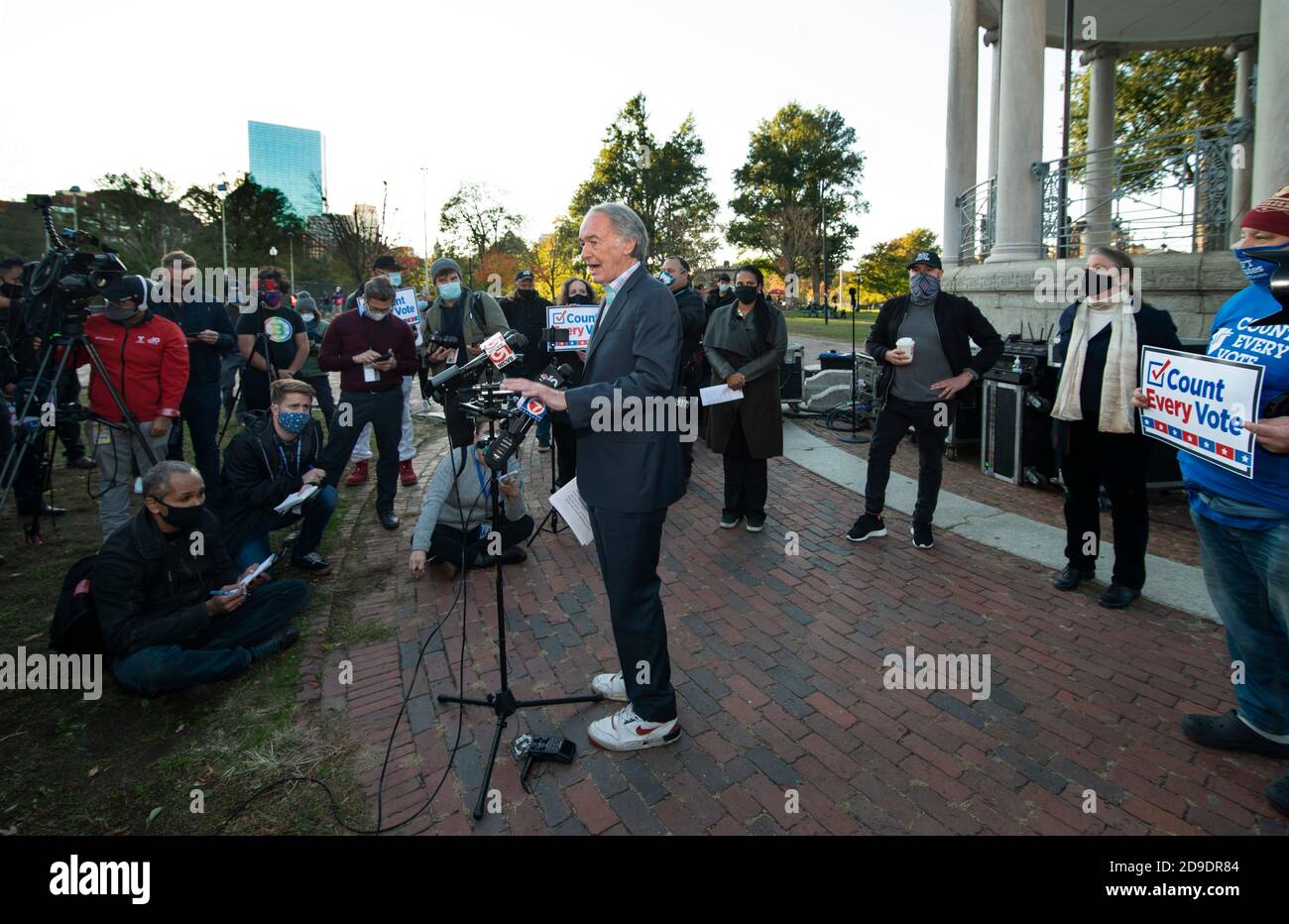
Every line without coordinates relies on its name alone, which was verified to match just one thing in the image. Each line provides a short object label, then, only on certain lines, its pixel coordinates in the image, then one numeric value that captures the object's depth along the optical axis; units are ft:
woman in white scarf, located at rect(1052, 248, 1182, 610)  13.43
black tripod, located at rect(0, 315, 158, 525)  14.98
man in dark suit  8.70
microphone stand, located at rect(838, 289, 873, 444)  30.82
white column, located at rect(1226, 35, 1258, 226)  46.68
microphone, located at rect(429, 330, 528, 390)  9.30
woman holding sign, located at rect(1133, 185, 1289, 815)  8.34
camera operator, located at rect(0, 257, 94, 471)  16.75
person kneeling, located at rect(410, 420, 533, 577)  16.10
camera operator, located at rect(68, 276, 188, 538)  16.34
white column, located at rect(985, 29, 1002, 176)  41.94
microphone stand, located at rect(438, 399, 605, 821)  9.57
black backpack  11.43
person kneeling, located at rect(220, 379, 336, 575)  15.11
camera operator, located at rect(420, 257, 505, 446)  24.70
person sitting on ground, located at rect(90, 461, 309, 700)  11.23
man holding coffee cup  17.24
